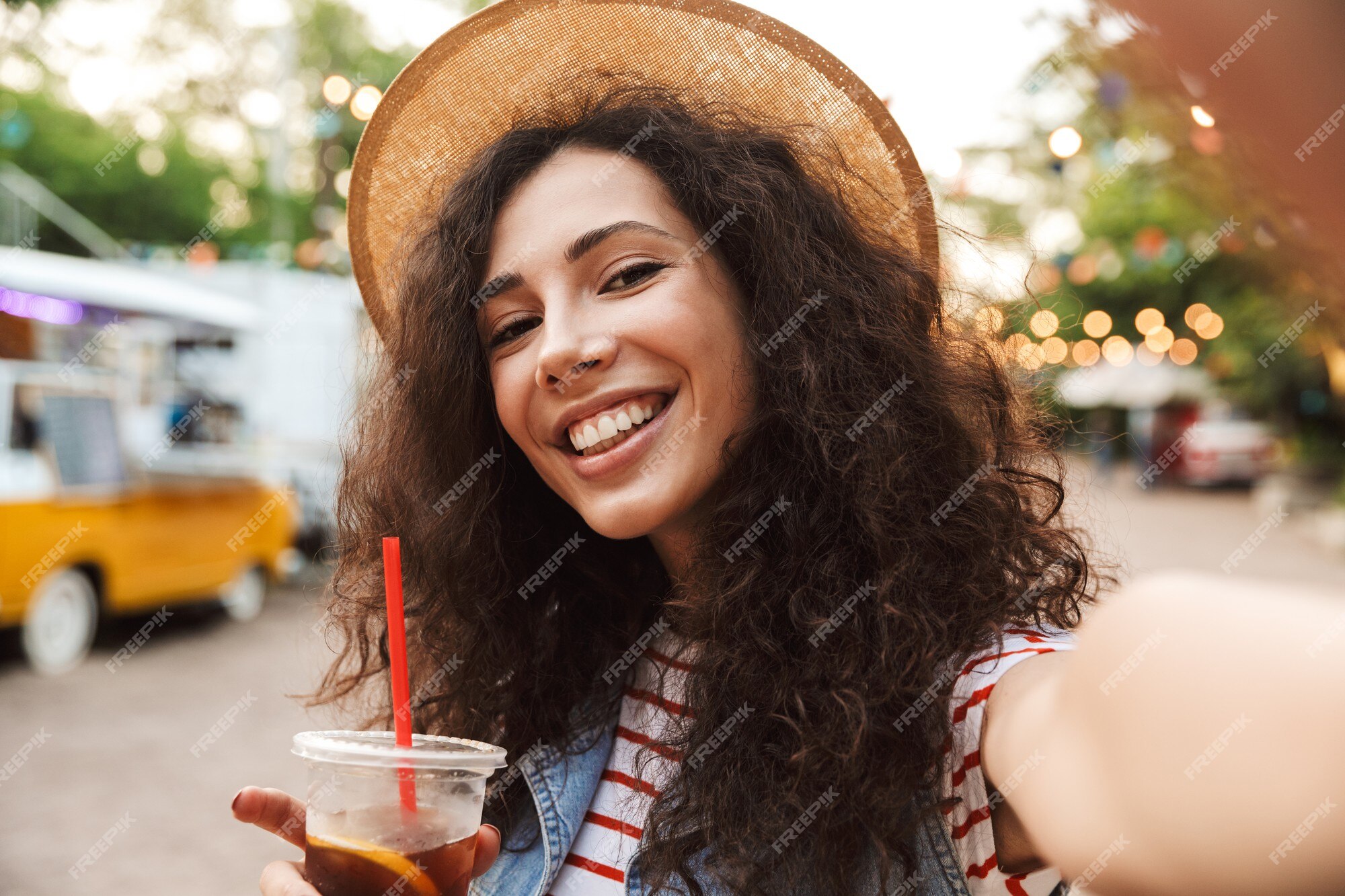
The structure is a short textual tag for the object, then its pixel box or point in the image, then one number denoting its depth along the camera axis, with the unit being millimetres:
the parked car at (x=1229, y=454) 22188
